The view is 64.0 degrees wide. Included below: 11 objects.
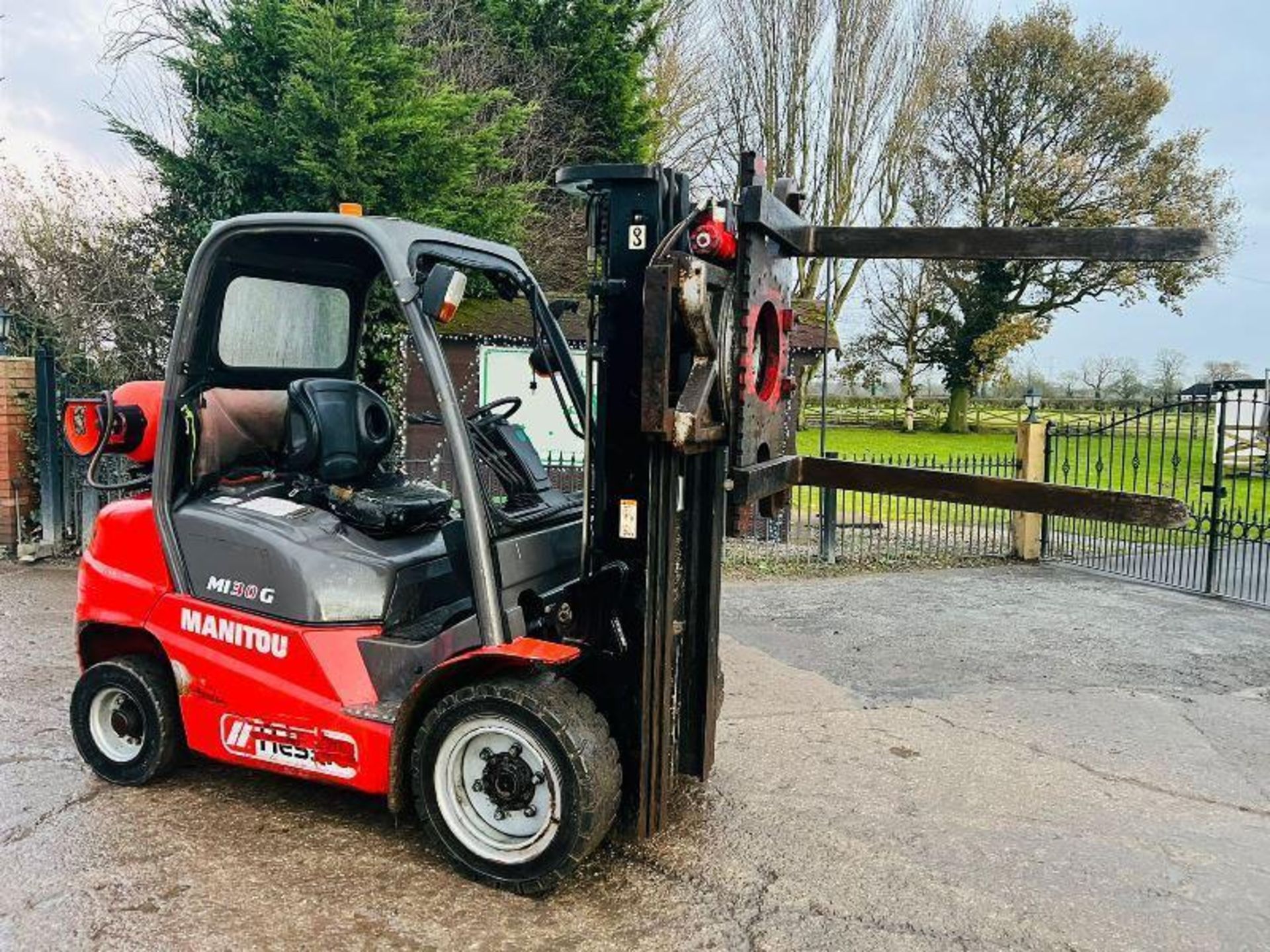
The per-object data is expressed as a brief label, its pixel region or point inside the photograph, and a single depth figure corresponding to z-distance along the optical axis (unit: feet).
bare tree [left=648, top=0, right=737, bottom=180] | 75.87
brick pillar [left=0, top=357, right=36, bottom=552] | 33.68
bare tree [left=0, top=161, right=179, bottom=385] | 38.58
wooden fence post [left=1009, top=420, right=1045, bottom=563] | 37.78
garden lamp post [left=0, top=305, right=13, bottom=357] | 36.40
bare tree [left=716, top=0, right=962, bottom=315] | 83.87
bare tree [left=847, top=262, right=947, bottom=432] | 110.52
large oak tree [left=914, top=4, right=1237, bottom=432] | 99.86
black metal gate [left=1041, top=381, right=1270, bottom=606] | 32.07
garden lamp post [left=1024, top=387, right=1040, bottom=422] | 38.93
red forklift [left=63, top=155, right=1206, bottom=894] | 11.93
